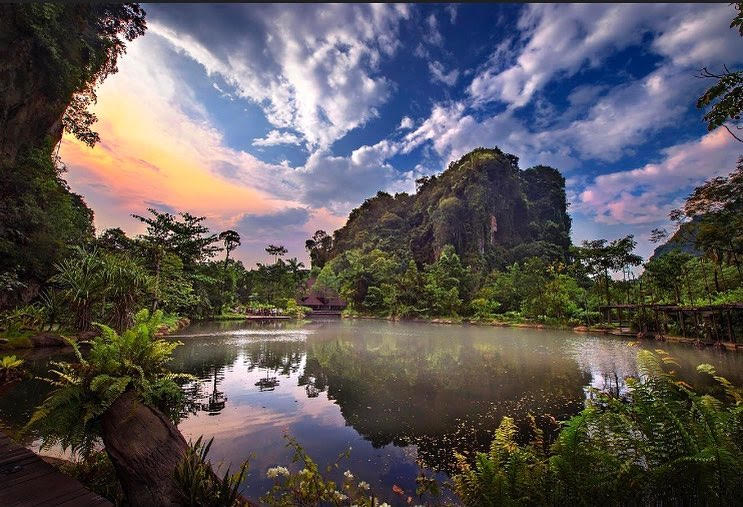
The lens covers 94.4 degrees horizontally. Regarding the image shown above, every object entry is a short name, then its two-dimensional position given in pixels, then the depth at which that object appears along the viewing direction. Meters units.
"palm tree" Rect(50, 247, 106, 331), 13.19
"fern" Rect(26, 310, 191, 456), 3.33
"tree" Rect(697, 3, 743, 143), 5.27
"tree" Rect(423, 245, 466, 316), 42.94
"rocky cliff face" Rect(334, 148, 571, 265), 63.66
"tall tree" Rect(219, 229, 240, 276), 51.97
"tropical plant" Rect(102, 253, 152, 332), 13.63
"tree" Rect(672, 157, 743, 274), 17.19
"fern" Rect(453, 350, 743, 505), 2.63
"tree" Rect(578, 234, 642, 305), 30.25
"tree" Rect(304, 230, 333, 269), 96.38
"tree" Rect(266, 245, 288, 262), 76.12
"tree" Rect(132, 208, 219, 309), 24.39
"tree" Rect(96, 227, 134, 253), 19.83
